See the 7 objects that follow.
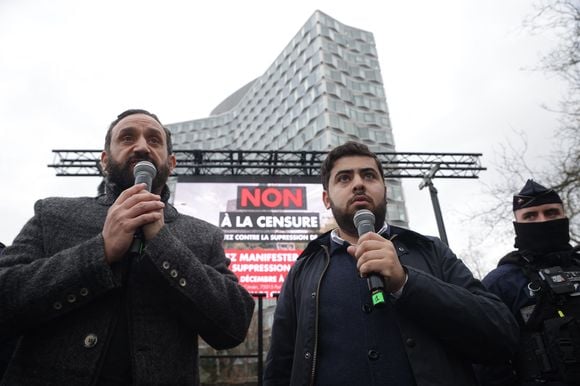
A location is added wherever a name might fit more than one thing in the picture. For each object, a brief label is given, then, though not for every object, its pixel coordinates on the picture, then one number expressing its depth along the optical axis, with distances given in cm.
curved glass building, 2478
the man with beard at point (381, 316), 144
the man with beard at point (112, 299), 125
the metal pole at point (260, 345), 576
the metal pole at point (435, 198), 991
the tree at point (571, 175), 634
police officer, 196
